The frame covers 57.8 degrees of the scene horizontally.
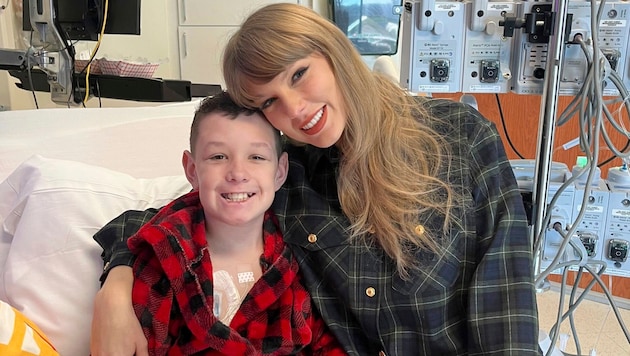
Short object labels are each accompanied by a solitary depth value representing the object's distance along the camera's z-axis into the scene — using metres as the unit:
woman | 1.06
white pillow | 1.11
